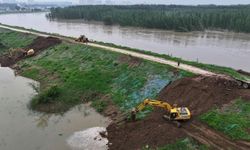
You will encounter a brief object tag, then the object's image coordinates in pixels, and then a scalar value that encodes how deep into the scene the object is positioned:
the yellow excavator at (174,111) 23.17
